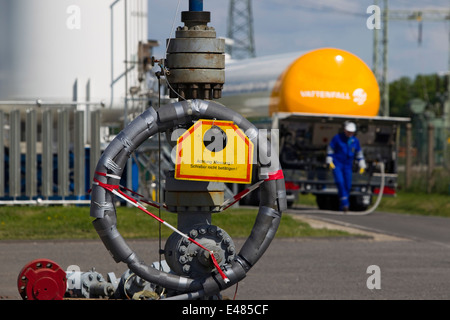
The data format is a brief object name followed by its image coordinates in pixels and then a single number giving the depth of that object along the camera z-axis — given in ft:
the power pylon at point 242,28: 238.02
